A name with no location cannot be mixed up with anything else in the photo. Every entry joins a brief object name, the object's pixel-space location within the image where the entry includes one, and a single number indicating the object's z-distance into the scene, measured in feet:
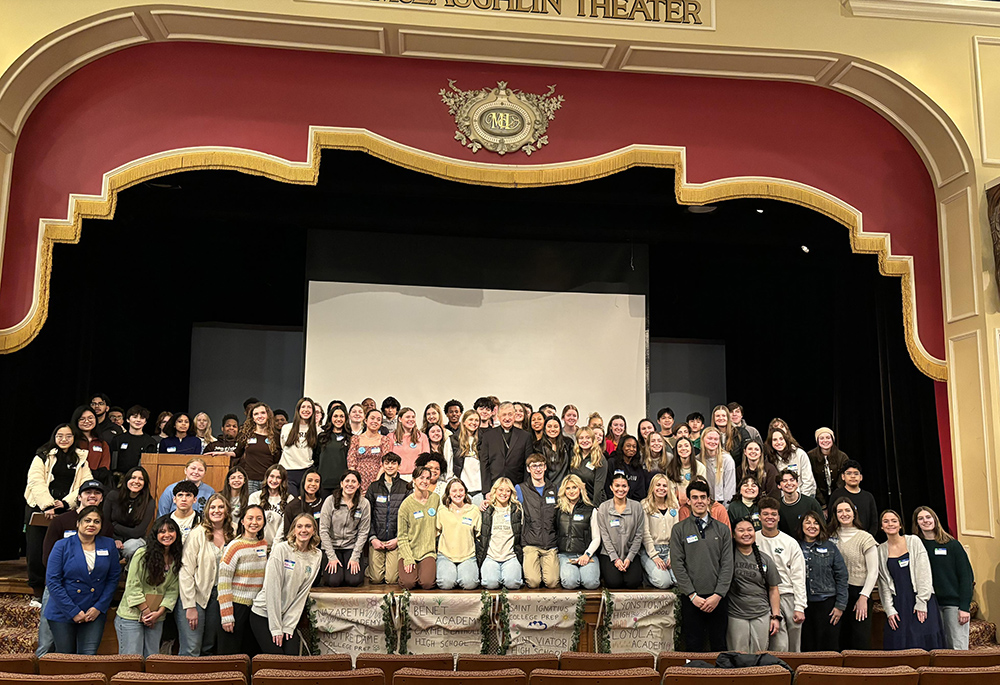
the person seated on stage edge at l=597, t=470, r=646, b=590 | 20.49
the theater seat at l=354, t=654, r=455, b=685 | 13.37
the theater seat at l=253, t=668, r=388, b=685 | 11.51
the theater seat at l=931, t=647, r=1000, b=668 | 13.89
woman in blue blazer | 16.47
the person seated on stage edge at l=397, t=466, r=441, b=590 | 19.99
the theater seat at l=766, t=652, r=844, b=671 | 13.64
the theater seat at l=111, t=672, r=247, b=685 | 11.33
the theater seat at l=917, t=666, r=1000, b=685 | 12.32
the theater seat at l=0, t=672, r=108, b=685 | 11.24
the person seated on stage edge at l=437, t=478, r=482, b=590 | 20.15
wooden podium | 21.88
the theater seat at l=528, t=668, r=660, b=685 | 11.69
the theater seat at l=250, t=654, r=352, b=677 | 13.01
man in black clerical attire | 23.15
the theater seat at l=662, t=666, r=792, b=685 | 11.86
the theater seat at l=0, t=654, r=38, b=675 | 12.83
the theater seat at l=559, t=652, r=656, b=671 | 13.41
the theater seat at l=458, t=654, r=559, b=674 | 13.25
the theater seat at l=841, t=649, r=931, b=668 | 13.76
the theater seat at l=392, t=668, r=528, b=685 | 11.59
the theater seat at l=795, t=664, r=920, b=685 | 11.91
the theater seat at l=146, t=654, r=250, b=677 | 12.98
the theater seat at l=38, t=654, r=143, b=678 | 12.70
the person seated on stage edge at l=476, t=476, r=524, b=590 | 20.35
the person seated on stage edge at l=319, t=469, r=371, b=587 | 19.99
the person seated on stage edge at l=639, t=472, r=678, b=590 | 20.53
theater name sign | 21.80
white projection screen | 31.76
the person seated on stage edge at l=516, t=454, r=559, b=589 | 20.58
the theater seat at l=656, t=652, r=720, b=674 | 13.75
